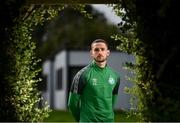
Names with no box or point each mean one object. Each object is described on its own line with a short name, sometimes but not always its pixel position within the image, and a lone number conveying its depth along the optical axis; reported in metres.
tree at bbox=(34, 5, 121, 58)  71.31
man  7.52
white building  41.01
